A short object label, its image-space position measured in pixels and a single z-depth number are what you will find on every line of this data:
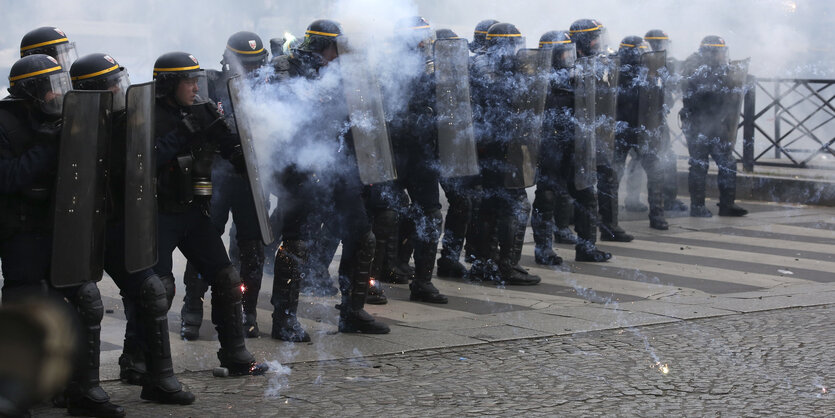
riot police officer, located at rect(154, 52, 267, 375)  8.96
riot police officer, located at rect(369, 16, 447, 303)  12.23
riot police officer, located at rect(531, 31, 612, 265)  15.13
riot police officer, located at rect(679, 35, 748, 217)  20.23
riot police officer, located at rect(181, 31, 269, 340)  11.20
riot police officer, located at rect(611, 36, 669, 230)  18.33
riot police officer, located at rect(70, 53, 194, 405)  8.63
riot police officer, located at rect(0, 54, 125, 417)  7.95
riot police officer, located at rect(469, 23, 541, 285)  13.78
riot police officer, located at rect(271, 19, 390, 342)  10.85
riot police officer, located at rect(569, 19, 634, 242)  16.03
